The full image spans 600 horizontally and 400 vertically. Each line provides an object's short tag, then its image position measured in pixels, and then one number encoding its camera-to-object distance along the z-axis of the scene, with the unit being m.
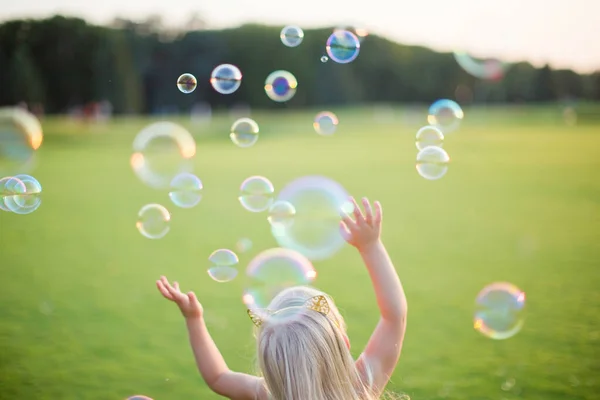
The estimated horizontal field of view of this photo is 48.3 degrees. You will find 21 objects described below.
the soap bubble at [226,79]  4.41
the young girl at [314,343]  1.64
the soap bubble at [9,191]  4.16
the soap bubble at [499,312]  3.93
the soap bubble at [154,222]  4.26
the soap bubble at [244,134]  4.60
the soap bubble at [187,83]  4.28
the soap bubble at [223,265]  3.61
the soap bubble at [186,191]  4.41
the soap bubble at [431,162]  4.25
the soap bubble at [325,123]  4.77
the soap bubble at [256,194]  4.30
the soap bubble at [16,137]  5.70
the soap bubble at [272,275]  3.12
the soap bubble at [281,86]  4.80
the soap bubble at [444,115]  5.10
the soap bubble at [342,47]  4.45
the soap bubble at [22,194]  4.18
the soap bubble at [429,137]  4.35
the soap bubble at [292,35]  4.37
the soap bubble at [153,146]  5.02
